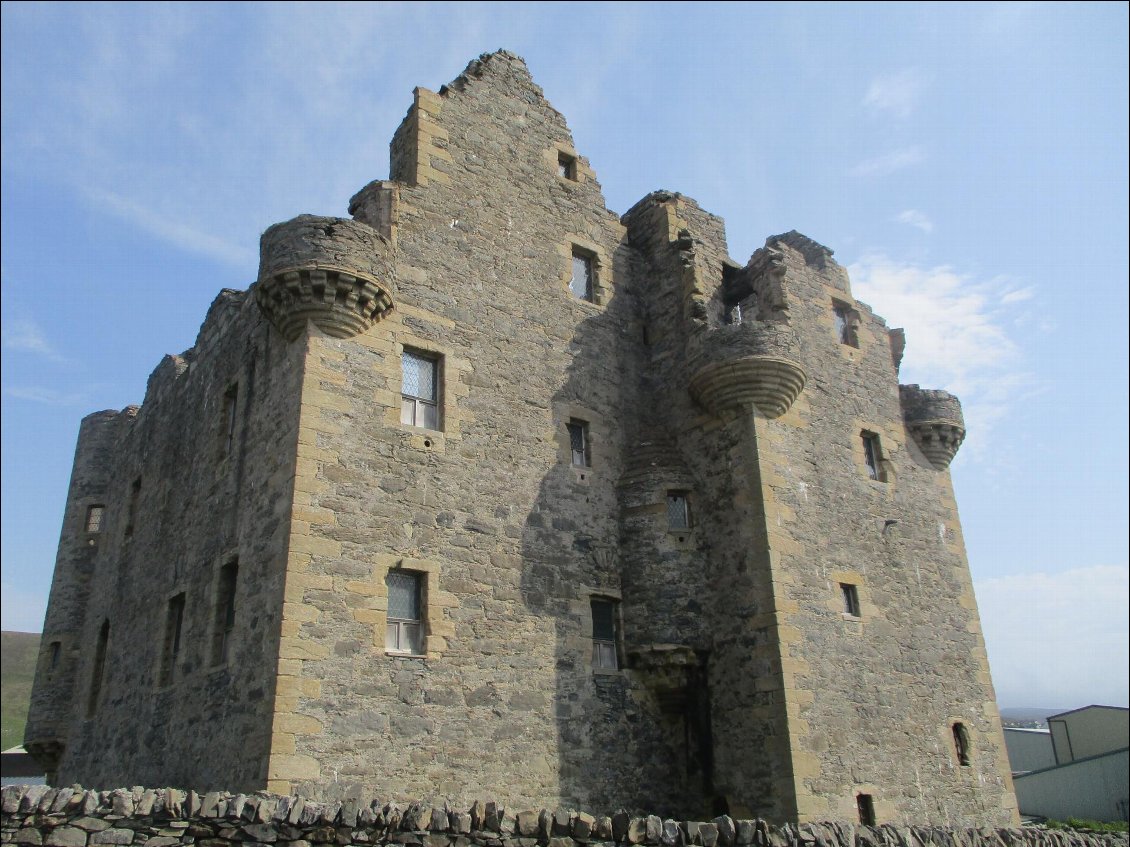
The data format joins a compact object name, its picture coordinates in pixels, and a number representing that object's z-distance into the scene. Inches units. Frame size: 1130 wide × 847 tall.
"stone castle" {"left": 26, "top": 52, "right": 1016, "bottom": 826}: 491.2
